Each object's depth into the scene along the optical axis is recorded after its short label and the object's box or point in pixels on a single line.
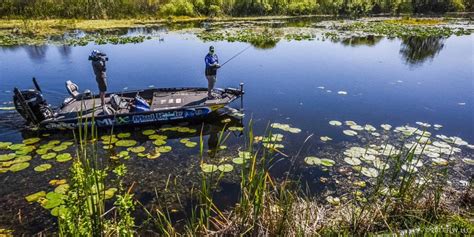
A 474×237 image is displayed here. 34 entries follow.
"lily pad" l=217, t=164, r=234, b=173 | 7.22
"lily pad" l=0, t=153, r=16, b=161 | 7.70
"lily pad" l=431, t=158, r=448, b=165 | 7.39
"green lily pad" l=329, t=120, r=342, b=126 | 10.06
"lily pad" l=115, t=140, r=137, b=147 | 8.58
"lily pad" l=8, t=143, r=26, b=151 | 8.27
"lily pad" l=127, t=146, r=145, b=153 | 8.26
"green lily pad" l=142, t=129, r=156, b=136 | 9.32
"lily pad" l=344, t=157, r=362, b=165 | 7.55
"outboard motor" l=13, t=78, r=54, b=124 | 8.56
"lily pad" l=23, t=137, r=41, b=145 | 8.66
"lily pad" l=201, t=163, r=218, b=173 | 7.15
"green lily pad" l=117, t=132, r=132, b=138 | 9.17
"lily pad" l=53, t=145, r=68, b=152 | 8.17
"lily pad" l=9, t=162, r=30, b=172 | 7.22
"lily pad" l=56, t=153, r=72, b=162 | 7.64
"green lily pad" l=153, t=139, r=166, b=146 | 8.65
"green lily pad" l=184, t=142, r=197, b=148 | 8.62
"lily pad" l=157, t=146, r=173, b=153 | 8.26
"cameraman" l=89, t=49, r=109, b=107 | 9.25
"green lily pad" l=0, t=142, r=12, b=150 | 8.35
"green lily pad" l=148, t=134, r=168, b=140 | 9.01
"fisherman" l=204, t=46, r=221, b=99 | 10.11
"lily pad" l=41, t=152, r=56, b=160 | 7.75
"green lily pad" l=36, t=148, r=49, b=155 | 8.01
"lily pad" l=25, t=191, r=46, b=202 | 6.16
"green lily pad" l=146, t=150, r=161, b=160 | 7.94
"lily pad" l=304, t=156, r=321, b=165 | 7.61
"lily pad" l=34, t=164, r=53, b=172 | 7.20
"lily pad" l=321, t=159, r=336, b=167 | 7.54
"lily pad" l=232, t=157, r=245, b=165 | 7.56
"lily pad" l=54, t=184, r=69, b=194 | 6.26
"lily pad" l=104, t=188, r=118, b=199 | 6.28
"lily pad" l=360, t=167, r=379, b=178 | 6.97
